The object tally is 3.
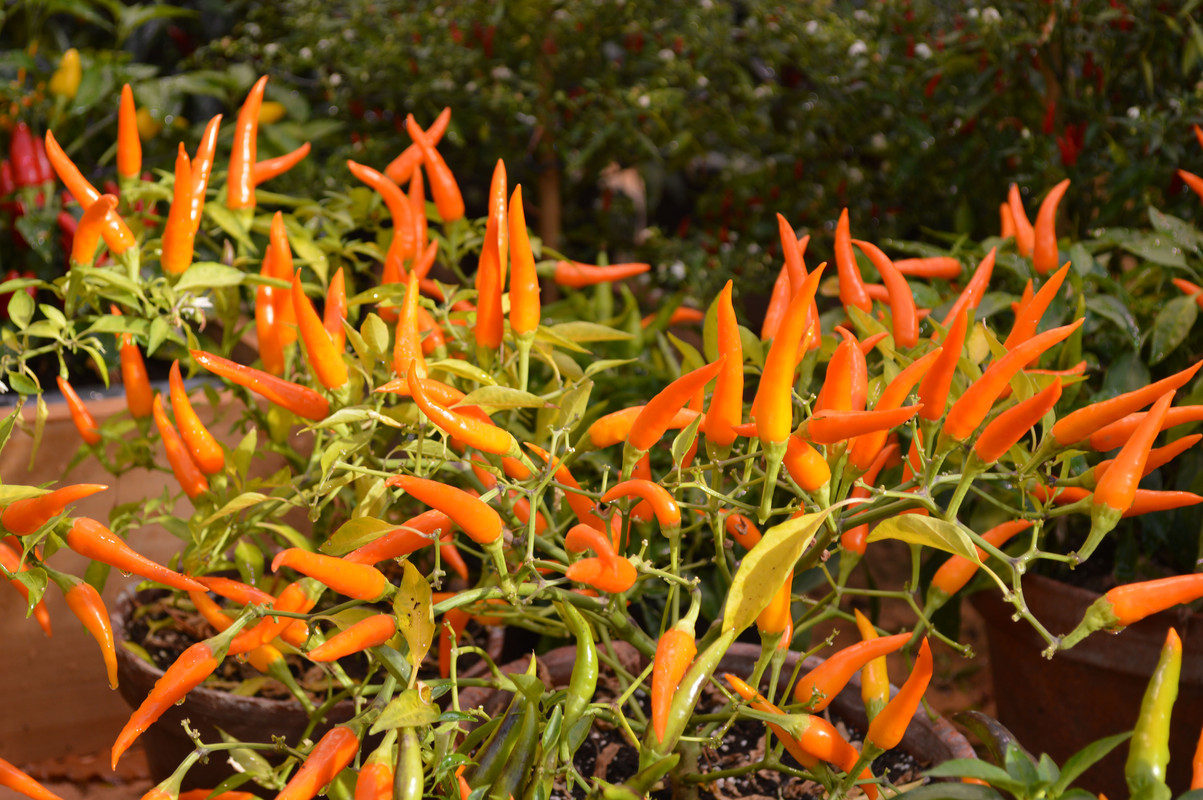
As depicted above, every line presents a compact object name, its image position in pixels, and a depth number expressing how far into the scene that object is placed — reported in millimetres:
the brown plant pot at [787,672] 838
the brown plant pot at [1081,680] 1153
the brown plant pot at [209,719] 979
